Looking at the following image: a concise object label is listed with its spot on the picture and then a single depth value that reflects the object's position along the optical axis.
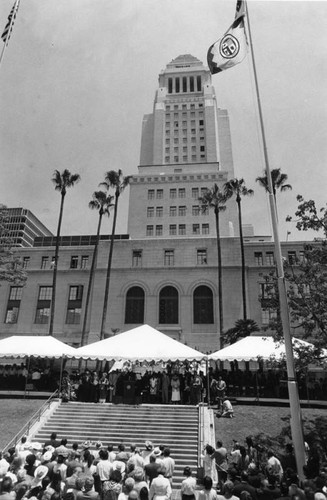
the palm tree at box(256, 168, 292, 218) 41.92
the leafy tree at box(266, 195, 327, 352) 16.97
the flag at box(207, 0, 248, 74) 13.08
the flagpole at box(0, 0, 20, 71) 15.67
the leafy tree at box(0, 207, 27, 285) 30.18
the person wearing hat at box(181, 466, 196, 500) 8.51
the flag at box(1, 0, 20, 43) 15.65
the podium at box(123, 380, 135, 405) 20.50
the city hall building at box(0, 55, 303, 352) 45.06
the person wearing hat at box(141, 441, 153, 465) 11.78
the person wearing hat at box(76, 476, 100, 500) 7.84
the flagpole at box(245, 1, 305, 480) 9.99
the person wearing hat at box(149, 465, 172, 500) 8.63
